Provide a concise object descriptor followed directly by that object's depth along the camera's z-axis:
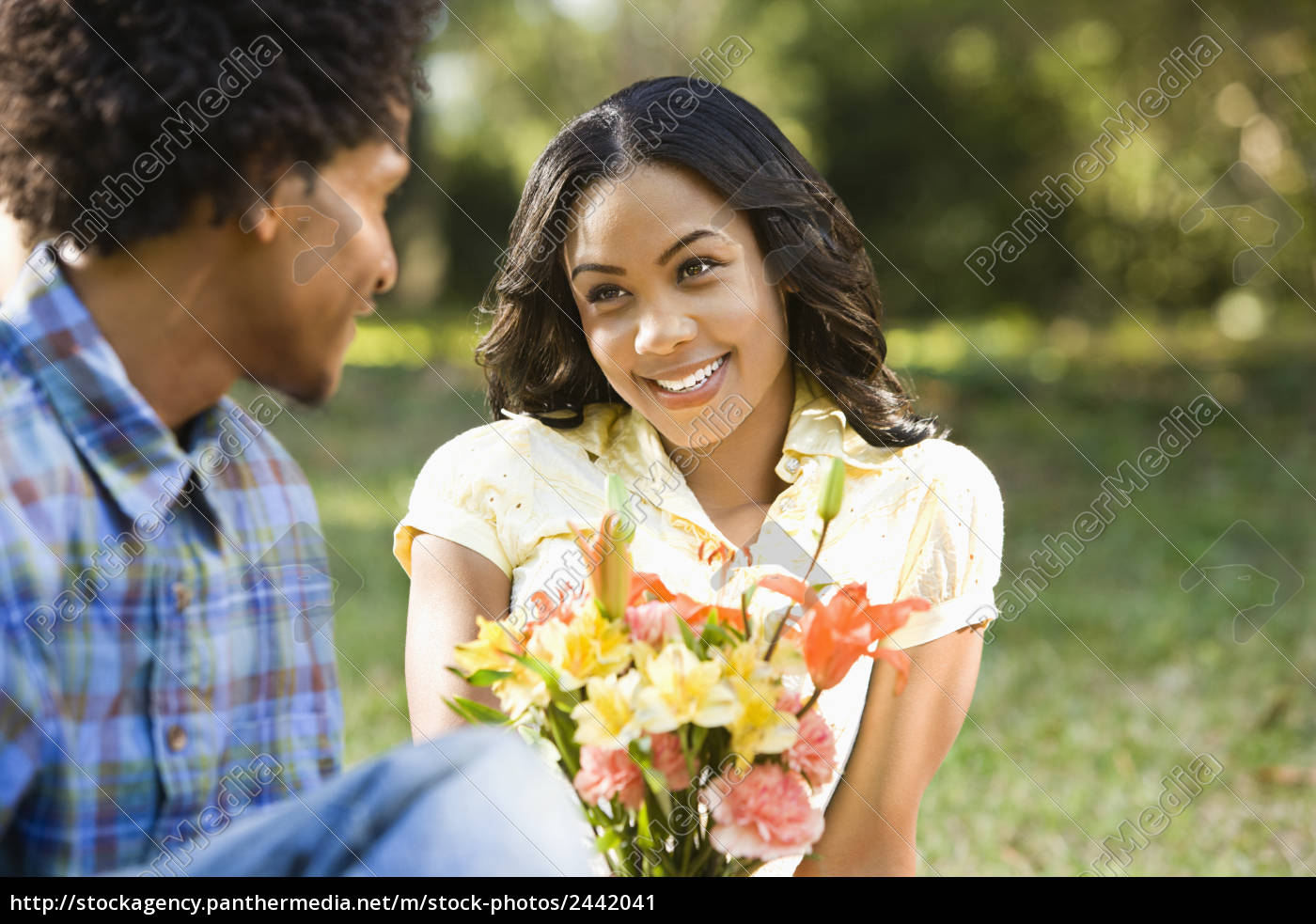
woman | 3.23
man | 2.96
